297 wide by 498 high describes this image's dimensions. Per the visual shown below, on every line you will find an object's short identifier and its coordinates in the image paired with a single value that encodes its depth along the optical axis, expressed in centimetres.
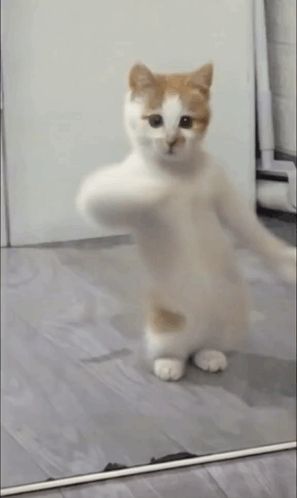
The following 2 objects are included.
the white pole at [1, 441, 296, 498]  121
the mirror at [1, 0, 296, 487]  118
